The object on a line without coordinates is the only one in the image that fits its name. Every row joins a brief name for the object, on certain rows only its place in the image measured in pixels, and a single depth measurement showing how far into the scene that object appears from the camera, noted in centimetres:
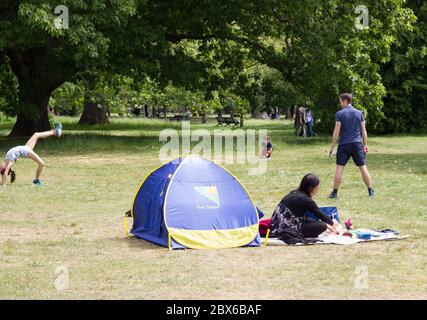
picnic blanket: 1141
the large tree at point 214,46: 2919
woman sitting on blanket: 1145
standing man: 1628
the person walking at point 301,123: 4036
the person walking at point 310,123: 4021
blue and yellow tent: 1130
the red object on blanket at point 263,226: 1185
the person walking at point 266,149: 2556
